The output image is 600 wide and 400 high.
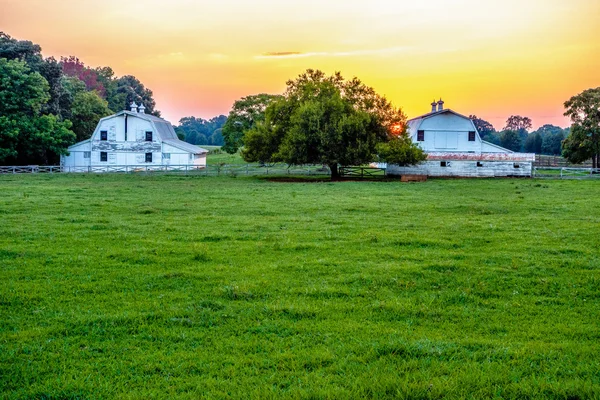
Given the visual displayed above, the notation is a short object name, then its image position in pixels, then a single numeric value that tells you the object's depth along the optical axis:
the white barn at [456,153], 48.81
